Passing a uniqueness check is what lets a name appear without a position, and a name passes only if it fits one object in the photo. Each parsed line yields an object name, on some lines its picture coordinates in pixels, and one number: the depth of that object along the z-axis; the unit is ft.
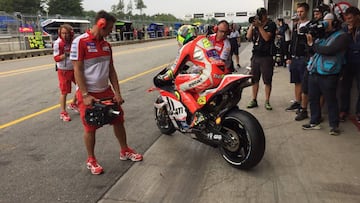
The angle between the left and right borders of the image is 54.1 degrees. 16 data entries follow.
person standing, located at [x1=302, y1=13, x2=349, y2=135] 16.06
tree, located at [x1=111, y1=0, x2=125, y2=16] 367.21
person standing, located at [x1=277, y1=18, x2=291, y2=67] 37.67
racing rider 14.08
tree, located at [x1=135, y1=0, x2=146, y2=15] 386.54
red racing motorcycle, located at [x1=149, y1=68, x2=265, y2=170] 12.92
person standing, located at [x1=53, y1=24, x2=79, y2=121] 21.29
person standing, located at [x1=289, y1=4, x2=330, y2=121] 18.66
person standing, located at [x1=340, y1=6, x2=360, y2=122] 17.31
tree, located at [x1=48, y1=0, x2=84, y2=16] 299.17
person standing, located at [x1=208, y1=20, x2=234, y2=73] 18.51
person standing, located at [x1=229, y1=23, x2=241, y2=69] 44.34
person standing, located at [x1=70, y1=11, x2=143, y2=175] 12.71
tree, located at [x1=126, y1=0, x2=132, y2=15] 386.93
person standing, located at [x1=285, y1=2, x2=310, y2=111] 20.01
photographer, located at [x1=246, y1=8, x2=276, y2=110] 20.75
